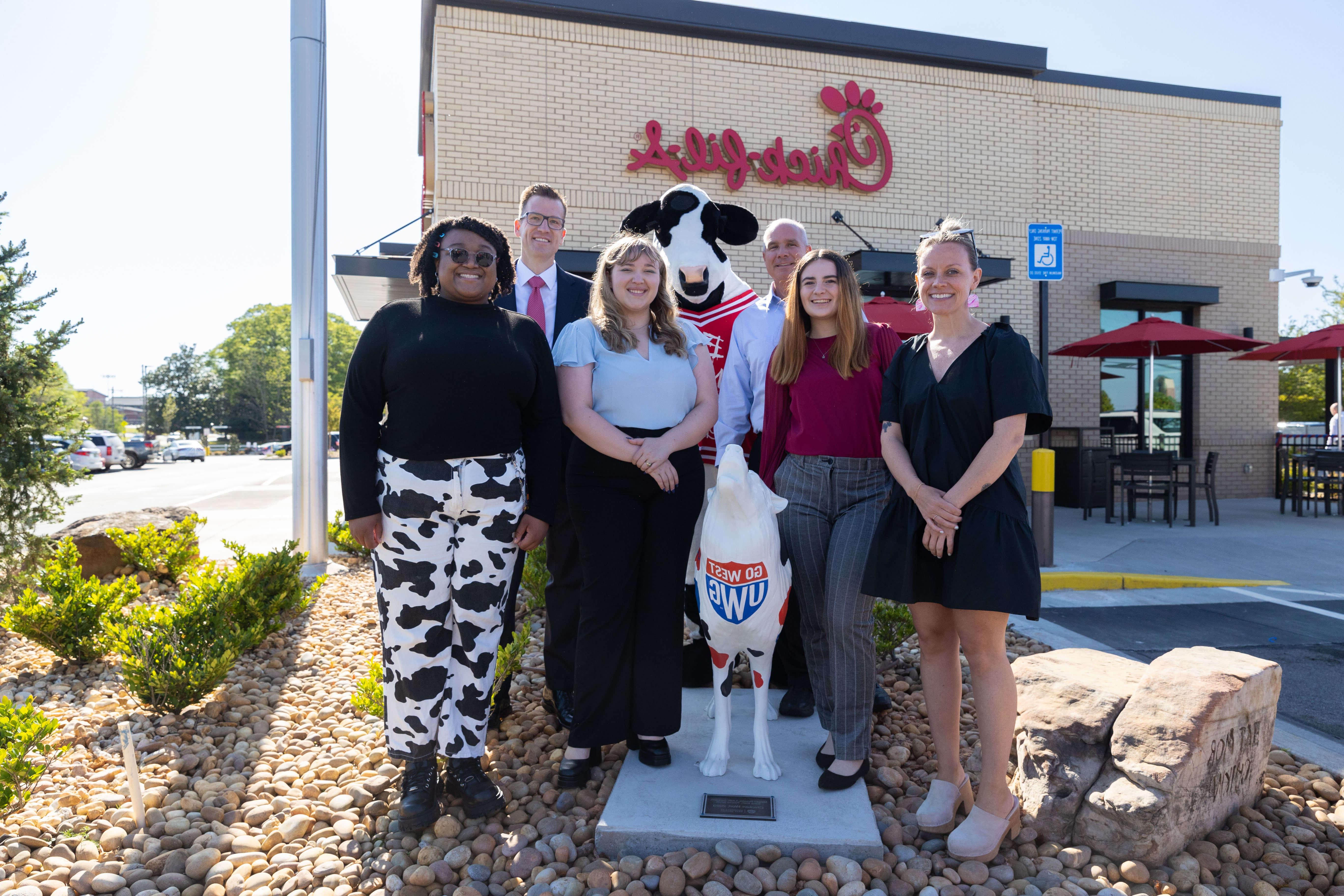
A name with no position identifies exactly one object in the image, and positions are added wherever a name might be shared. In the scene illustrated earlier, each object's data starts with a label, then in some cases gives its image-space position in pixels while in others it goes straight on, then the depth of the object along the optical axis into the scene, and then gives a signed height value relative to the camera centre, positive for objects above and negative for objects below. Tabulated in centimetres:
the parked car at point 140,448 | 3219 -77
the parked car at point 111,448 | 2839 -67
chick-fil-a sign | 1010 +385
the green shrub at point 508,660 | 323 -96
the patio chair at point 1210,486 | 945 -55
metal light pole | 644 +142
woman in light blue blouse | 271 -19
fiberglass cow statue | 256 -51
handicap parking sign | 616 +154
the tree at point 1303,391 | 2450 +169
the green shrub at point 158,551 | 576 -92
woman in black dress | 227 -21
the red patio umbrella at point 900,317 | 769 +125
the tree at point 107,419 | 6800 +119
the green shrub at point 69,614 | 398 -97
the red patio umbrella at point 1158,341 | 942 +126
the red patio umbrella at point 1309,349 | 1025 +132
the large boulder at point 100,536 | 577 -82
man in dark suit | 305 +53
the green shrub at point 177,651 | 331 -100
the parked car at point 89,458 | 2361 -87
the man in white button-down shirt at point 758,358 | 315 +33
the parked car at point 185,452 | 4081 -110
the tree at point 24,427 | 447 +2
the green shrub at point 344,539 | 711 -101
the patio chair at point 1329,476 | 1003 -45
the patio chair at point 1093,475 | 1055 -49
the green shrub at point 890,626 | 389 -97
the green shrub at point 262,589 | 412 -91
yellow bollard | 632 -54
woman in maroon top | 266 -14
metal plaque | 250 -123
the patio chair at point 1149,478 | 930 -46
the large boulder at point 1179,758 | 233 -101
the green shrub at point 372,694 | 305 -106
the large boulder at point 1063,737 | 251 -100
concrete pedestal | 238 -123
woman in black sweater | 248 -16
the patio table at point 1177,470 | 933 -42
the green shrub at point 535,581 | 455 -87
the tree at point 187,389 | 6712 +391
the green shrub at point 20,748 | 238 -103
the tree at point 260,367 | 6347 +552
